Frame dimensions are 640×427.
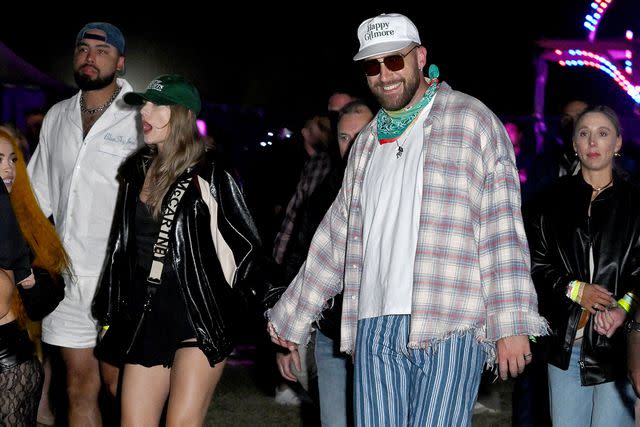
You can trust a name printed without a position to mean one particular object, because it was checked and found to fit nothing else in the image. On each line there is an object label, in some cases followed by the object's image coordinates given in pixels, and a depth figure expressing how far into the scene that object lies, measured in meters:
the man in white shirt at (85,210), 6.07
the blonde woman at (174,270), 4.80
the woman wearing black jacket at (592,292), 5.21
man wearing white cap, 3.89
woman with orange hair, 4.37
